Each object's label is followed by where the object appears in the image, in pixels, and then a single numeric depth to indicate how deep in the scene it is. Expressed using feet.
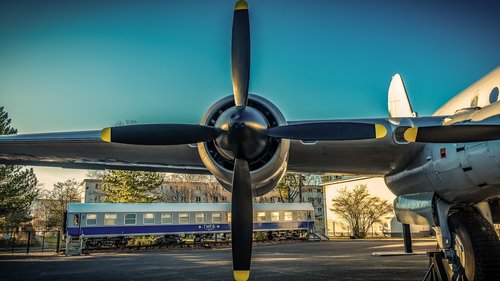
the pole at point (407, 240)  53.25
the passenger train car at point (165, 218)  91.25
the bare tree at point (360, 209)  135.32
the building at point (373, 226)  134.34
